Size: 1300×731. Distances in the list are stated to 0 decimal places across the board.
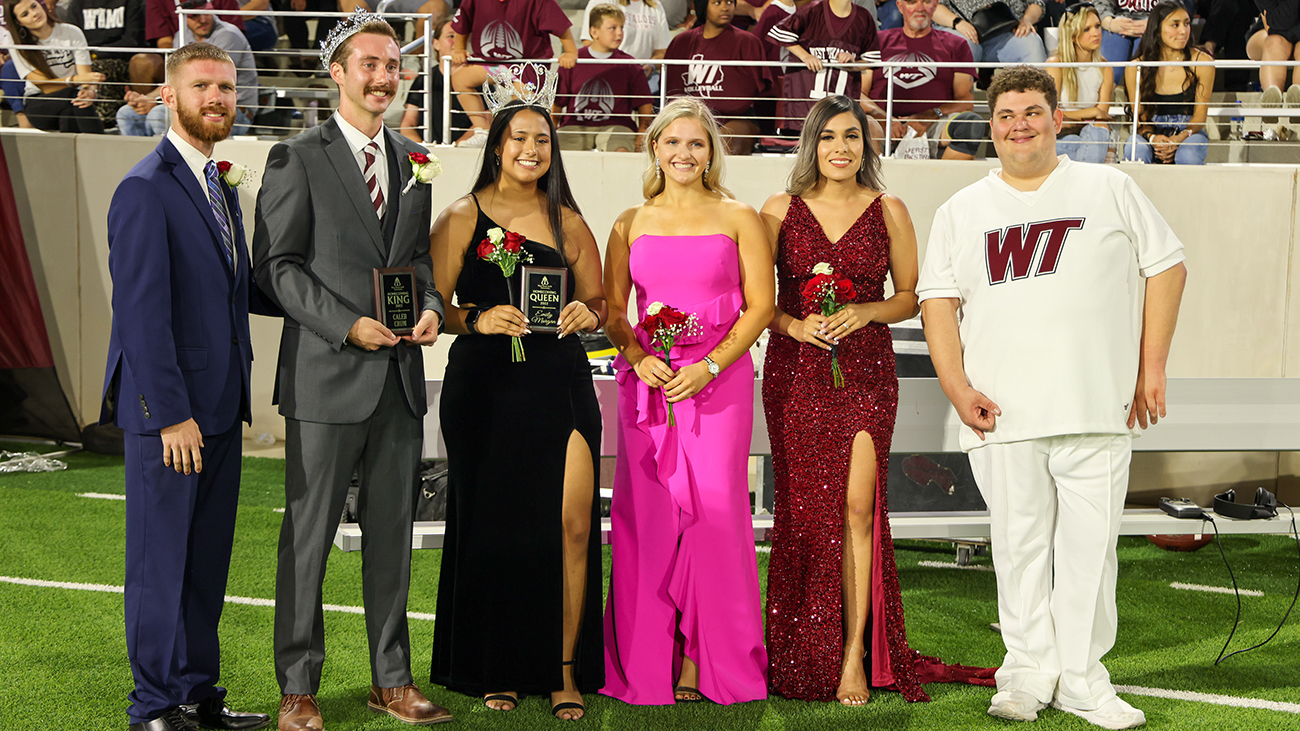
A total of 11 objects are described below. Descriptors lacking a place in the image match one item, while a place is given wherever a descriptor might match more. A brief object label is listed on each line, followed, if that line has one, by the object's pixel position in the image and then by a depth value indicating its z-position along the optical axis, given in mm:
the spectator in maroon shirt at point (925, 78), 9148
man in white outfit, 3775
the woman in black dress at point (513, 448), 3887
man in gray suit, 3559
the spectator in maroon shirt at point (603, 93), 9125
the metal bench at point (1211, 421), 4977
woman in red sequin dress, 4043
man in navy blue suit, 3373
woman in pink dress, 3984
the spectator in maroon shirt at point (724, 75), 9023
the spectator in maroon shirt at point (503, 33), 9086
